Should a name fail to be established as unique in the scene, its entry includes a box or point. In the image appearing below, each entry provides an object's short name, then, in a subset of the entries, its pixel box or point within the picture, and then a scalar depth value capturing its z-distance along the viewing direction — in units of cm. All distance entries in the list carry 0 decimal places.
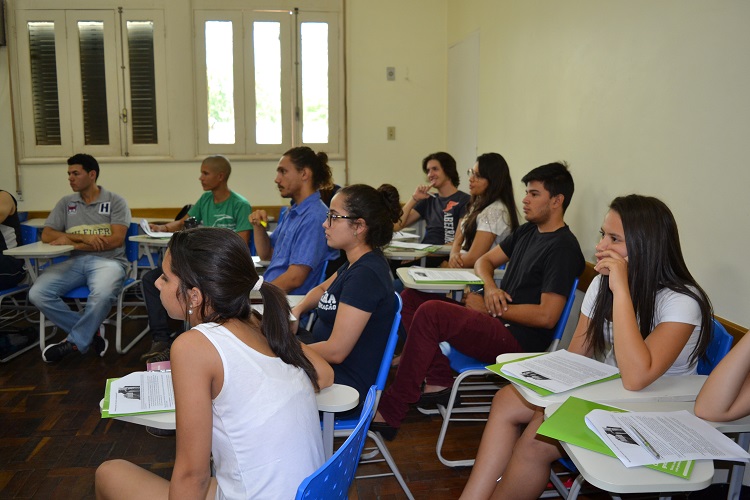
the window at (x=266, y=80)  645
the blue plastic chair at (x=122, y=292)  438
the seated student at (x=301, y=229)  325
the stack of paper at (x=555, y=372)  175
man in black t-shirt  268
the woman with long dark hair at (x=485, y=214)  394
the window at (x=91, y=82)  629
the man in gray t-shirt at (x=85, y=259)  427
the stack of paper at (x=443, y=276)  313
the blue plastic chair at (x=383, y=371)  212
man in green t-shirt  435
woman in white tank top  140
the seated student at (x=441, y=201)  474
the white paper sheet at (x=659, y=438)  135
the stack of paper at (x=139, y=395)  160
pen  135
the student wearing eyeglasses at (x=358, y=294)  214
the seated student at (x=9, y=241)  434
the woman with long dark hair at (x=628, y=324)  188
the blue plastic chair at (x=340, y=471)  116
